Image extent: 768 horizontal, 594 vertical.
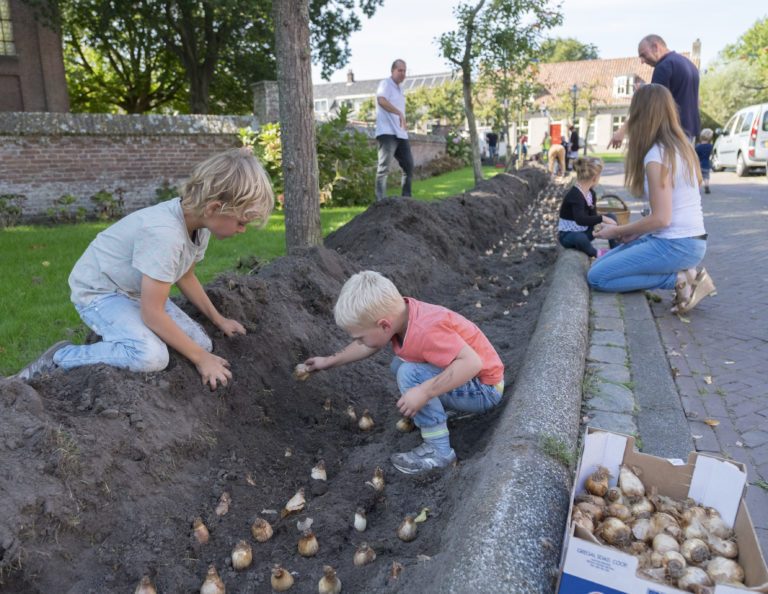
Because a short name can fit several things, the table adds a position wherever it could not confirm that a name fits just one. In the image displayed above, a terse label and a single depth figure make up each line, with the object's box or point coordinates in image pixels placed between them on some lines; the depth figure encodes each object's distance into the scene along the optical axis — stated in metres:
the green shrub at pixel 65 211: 10.09
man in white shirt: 8.62
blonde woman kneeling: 4.72
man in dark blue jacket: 6.57
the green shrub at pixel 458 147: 27.83
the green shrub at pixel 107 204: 10.42
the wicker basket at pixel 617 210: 7.39
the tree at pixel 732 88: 46.31
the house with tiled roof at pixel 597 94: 52.70
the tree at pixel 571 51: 87.44
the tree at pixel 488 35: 14.04
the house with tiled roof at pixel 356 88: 78.88
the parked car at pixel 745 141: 18.47
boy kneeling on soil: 2.74
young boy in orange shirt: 2.56
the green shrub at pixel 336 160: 10.96
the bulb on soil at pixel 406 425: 3.08
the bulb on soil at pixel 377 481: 2.60
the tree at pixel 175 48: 19.66
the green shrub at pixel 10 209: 9.34
